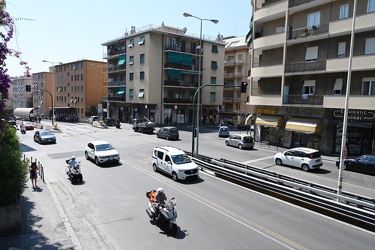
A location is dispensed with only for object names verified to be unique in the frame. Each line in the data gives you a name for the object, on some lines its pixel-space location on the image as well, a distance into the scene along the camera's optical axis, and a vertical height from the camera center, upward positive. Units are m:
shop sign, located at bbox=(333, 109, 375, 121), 22.72 -0.64
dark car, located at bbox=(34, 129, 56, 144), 30.01 -4.29
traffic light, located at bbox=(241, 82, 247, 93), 19.02 +1.11
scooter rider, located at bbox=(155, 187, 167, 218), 9.94 -3.53
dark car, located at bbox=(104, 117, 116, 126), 50.56 -4.08
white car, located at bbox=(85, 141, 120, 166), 19.95 -3.91
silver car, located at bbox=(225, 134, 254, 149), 28.69 -3.94
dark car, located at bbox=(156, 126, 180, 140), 33.94 -3.96
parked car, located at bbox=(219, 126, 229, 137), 38.00 -3.97
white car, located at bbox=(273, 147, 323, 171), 19.75 -3.89
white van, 15.89 -3.72
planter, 9.09 -3.98
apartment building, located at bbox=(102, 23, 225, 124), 51.41 +5.37
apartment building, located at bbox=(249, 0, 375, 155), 22.92 +3.03
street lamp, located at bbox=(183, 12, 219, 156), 25.66 +7.74
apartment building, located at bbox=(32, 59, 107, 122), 70.81 +3.04
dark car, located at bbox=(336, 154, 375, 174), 19.03 -3.99
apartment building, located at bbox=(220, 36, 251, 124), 60.50 +5.68
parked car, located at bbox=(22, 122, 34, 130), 45.81 -4.75
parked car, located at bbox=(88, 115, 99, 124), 56.64 -4.11
